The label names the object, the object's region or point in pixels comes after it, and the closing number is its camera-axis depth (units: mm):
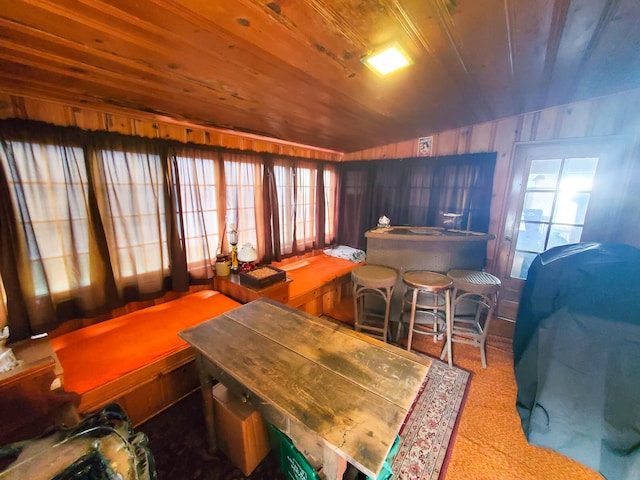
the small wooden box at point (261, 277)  2246
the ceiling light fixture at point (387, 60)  1220
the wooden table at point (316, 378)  785
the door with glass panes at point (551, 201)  2287
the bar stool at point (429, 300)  1988
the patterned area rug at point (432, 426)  1362
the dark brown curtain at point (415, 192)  2842
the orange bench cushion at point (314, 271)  2745
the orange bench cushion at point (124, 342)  1422
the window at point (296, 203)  3188
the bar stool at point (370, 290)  2119
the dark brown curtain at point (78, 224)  1520
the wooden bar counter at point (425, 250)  2309
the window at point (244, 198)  2619
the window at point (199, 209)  2262
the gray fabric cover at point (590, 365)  1255
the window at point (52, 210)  1529
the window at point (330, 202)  3863
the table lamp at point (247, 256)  2539
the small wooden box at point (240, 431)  1280
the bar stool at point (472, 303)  1994
